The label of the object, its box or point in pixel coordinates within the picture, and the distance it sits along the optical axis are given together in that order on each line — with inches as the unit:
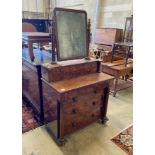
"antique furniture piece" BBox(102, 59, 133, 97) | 109.0
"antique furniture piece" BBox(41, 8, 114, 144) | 60.8
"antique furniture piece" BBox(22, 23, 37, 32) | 137.3
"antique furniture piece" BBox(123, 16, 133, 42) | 140.2
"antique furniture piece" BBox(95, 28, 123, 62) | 144.0
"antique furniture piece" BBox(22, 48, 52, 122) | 71.5
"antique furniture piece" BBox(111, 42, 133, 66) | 108.8
